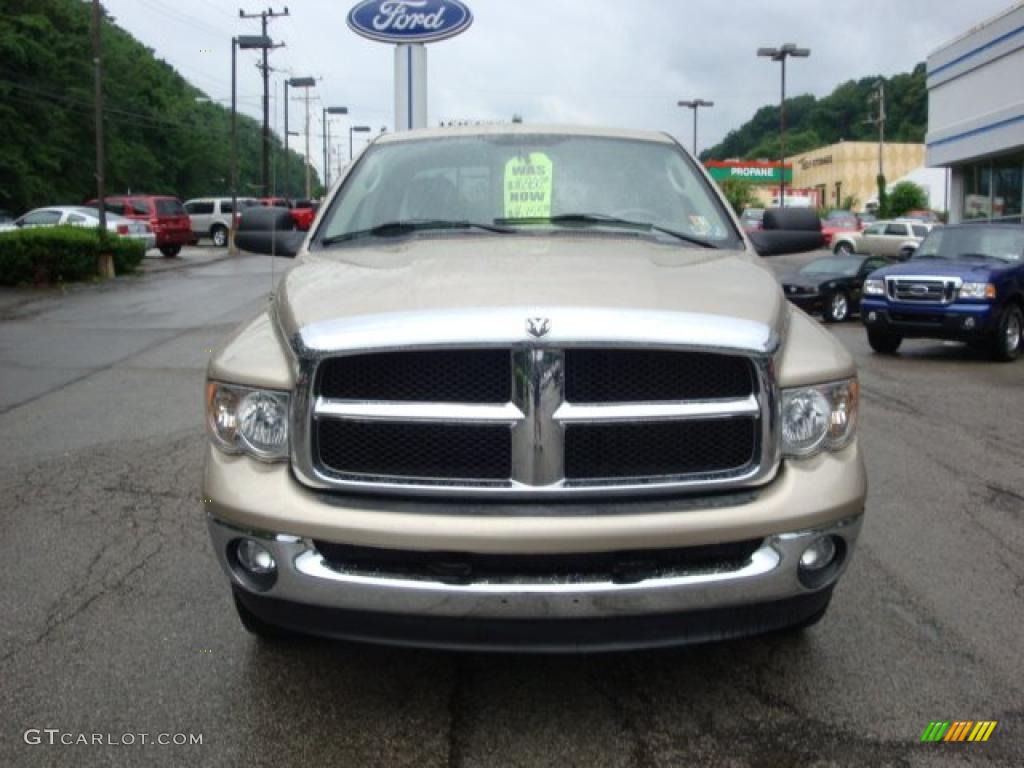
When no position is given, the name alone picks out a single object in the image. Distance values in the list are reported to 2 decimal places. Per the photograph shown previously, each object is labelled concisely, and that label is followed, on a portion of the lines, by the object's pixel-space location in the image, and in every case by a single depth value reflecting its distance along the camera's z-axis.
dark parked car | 17.88
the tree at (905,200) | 57.00
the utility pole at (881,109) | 66.74
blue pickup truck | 12.23
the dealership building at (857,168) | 83.56
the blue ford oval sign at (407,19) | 17.64
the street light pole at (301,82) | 49.81
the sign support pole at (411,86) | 16.33
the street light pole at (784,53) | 41.91
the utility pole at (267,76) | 48.31
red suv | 32.09
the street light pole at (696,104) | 59.19
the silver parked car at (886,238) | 36.31
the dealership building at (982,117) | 27.41
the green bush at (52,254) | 20.00
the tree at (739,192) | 66.75
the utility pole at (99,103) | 24.22
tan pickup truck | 2.65
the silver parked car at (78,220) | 27.78
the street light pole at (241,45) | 42.75
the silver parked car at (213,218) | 41.53
